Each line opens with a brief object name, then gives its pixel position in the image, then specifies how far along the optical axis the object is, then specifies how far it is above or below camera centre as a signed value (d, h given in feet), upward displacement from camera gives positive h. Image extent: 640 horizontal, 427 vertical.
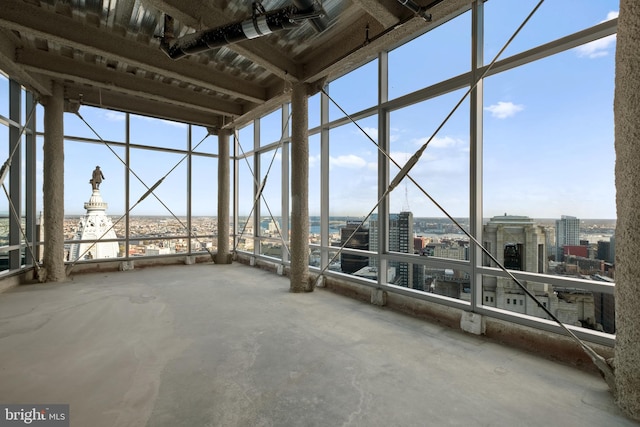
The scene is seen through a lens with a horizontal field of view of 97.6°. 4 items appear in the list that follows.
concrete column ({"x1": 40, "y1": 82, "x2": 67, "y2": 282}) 16.87 +1.77
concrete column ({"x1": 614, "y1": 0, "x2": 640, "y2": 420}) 5.56 +0.18
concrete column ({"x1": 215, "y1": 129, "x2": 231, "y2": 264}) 23.90 +0.86
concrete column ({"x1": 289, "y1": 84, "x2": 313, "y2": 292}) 14.97 +1.35
